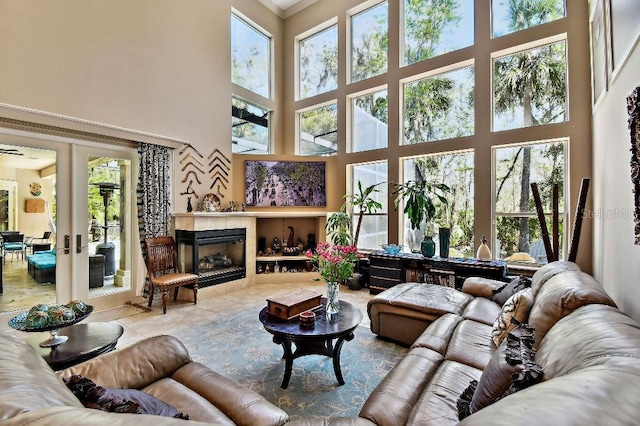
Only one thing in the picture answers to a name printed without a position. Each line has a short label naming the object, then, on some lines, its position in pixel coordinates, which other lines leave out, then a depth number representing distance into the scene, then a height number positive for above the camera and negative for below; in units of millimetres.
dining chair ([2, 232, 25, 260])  3524 -318
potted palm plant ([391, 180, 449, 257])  4879 +187
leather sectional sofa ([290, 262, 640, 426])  662 -537
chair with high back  4203 -821
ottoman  2939 -968
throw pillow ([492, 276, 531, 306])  2869 -755
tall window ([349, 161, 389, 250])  5859 +287
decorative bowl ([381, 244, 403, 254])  5187 -607
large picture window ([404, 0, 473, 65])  4969 +3298
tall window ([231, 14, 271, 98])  6293 +3545
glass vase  2783 -794
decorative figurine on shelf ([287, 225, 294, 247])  6335 -515
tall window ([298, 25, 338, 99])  6559 +3496
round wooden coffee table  2350 -957
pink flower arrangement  2730 -454
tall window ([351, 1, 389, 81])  5855 +3523
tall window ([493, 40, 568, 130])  4195 +1874
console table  4156 -855
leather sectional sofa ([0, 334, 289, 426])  680 -859
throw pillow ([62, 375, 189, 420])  1071 -686
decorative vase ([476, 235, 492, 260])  4340 -574
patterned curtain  4531 +379
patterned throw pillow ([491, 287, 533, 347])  2076 -732
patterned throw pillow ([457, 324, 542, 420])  1103 -635
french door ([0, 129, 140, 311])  3676 +40
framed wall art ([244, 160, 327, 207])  6078 +669
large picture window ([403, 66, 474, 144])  4953 +1895
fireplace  4844 -682
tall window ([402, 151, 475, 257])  4902 +303
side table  1949 -922
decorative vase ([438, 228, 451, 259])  4711 -421
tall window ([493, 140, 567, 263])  4199 +294
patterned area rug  2223 -1392
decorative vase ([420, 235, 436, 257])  4801 -539
